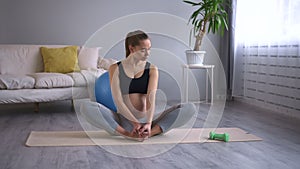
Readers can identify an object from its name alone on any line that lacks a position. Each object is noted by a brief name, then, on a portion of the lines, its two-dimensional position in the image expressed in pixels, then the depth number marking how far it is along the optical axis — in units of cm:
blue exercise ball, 272
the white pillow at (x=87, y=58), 414
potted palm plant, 431
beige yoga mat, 244
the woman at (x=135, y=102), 244
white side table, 428
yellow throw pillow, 401
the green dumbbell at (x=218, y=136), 251
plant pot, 434
